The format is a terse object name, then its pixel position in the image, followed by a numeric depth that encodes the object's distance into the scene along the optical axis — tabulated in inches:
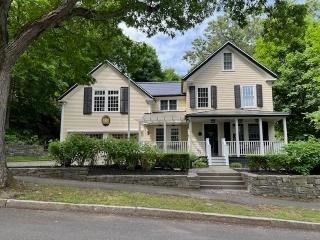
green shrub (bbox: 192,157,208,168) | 512.9
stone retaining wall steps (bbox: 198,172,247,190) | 358.0
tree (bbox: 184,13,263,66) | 1268.9
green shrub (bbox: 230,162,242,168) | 514.2
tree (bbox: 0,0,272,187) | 258.8
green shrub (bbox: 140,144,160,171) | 379.2
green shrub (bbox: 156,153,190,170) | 390.5
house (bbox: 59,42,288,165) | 621.2
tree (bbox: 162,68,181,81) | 1351.4
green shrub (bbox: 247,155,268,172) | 385.0
